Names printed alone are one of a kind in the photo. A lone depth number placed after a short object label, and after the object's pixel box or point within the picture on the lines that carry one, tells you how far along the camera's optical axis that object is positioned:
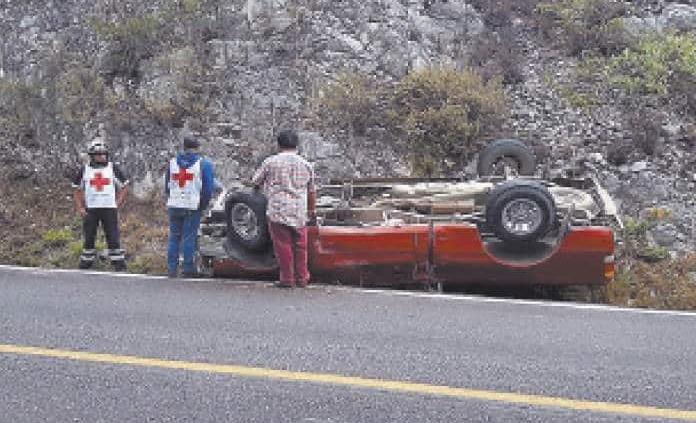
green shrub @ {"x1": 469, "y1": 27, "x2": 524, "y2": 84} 13.37
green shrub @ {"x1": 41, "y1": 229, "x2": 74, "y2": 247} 10.73
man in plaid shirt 7.84
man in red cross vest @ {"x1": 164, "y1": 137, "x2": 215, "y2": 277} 8.73
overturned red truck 7.62
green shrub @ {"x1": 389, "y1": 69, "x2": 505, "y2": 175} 11.85
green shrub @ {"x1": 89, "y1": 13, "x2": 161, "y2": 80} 13.62
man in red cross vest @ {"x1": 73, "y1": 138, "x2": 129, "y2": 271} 9.46
